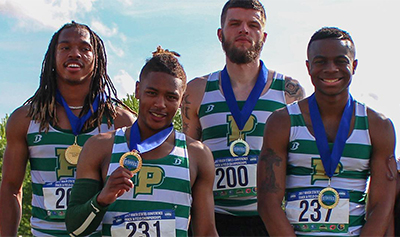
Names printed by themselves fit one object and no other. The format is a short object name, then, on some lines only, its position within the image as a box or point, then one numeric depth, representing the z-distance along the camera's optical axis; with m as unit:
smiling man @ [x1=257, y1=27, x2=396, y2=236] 4.30
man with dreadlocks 4.68
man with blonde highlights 3.87
